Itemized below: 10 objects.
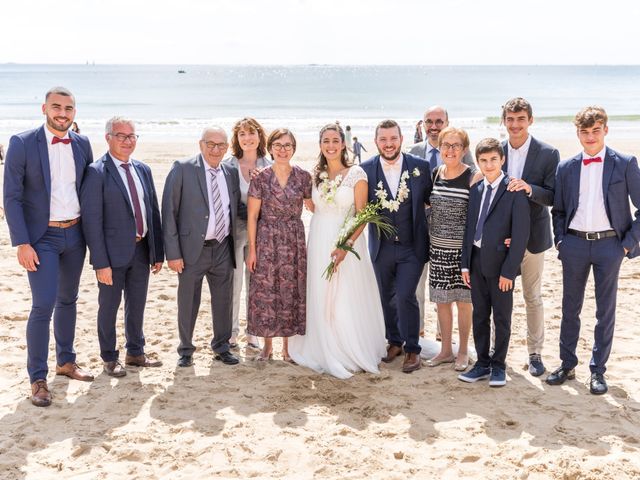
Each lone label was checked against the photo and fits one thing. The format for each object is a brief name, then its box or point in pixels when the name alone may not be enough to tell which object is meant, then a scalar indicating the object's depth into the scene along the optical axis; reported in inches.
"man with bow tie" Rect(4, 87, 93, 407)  185.0
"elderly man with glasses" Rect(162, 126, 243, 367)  210.7
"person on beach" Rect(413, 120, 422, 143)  819.3
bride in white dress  213.2
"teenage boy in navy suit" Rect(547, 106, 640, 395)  188.4
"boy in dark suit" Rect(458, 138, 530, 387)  192.7
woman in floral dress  214.2
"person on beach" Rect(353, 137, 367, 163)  800.9
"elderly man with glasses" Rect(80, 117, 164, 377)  197.6
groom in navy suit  211.3
